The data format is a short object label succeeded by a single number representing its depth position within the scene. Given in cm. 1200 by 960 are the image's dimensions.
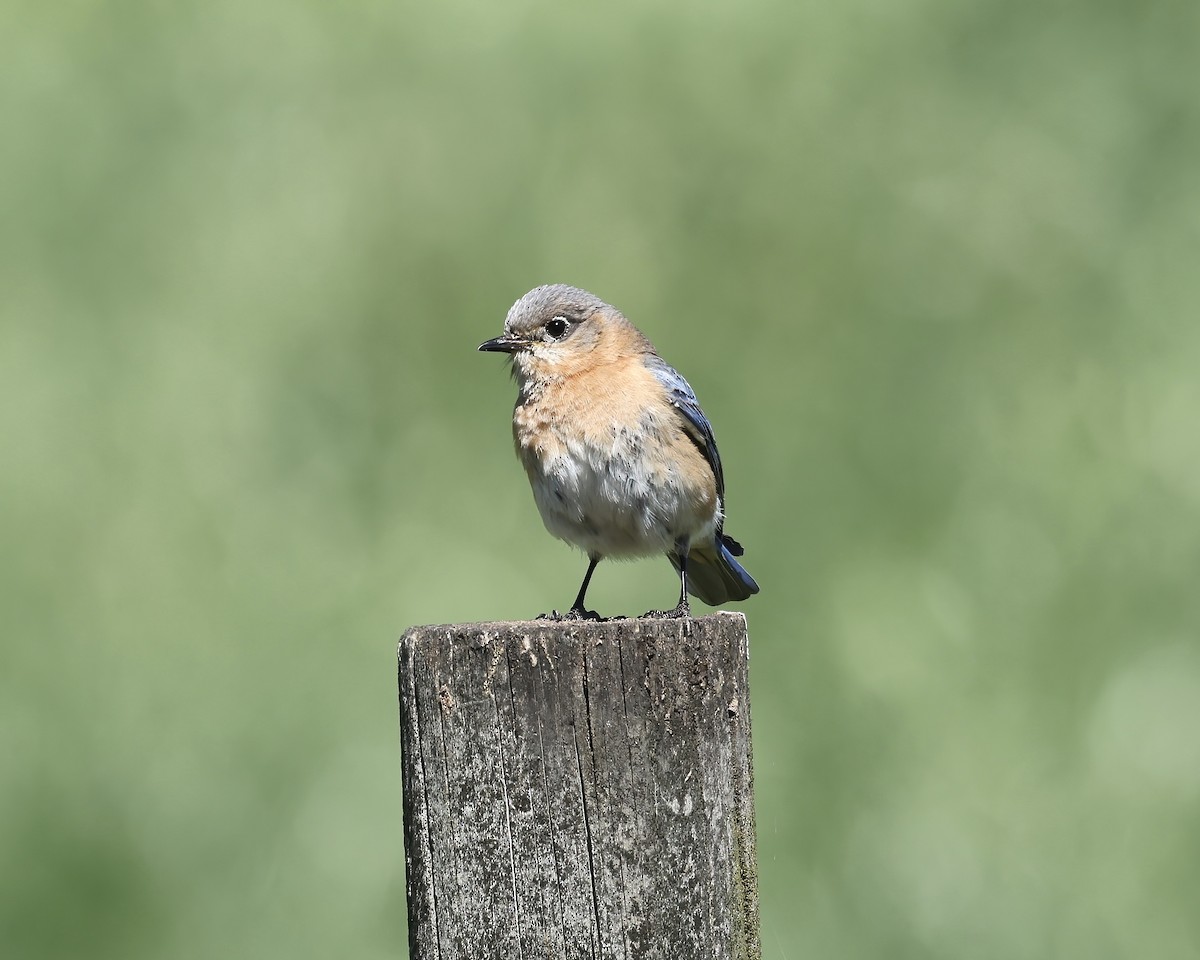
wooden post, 579
